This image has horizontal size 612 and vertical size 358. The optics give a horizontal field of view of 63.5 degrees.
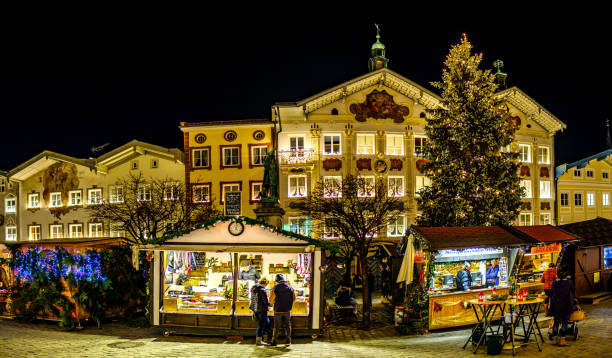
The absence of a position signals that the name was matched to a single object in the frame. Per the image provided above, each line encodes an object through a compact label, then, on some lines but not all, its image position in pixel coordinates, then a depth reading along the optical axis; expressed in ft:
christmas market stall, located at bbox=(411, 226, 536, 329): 44.45
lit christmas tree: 72.02
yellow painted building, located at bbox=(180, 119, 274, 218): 107.04
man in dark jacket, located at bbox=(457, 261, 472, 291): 46.14
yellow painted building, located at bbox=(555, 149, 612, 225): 124.06
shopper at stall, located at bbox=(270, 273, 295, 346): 39.37
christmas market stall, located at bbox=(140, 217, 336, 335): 42.60
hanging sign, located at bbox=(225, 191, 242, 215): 66.42
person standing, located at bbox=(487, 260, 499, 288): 48.13
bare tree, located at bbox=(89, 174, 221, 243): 78.02
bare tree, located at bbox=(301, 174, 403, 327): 49.57
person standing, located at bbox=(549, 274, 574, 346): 36.65
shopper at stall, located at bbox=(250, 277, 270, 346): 40.01
